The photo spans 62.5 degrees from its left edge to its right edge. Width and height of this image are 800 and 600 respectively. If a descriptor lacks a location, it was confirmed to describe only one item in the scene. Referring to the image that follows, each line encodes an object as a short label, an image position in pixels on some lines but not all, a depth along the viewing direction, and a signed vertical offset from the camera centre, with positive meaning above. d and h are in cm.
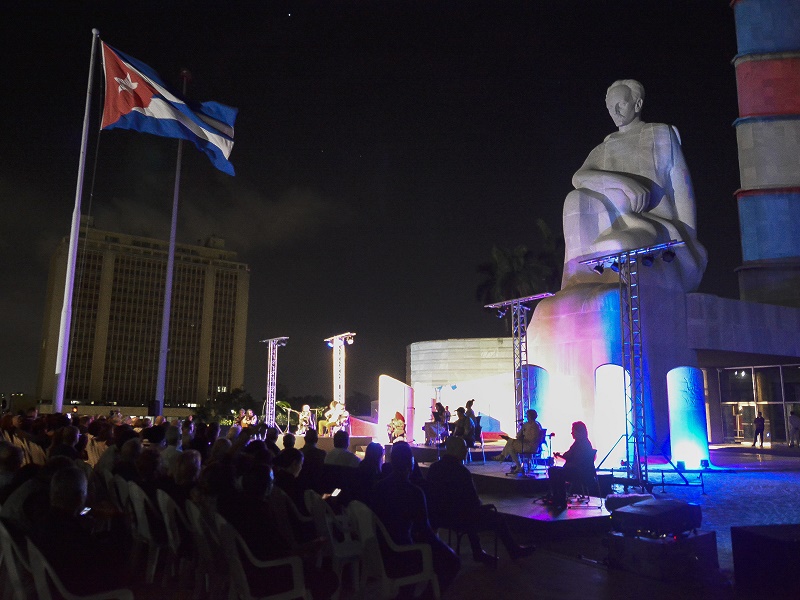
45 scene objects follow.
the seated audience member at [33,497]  381 -47
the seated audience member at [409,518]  444 -65
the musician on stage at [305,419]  2181 +3
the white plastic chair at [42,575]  306 -73
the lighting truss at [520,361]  1529 +137
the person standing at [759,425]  2195 -3
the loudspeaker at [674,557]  533 -108
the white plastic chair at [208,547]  403 -78
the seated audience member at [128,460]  535 -34
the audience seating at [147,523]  466 -73
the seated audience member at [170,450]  549 -29
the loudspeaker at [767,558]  470 -96
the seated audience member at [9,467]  464 -36
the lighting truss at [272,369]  2422 +185
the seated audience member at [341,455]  643 -34
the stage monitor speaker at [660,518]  546 -78
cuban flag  1212 +588
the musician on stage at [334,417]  2153 +10
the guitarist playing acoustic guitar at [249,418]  1998 +4
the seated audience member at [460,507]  571 -73
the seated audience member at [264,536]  368 -66
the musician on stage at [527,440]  1170 -32
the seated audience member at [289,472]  527 -42
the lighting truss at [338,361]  2347 +211
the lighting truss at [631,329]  1172 +177
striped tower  2669 +1125
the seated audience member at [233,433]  813 -17
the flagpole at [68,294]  1163 +220
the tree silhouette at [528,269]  4038 +935
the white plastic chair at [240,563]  360 -78
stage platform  732 -109
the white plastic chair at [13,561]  328 -71
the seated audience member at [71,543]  316 -60
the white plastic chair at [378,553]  411 -83
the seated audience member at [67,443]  600 -24
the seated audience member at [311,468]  601 -44
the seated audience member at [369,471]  580 -44
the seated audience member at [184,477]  469 -41
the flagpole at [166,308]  1524 +260
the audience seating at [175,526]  444 -72
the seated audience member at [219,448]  607 -27
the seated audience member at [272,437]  698 -19
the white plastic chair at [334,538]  460 -84
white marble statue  1667 +581
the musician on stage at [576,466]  852 -56
